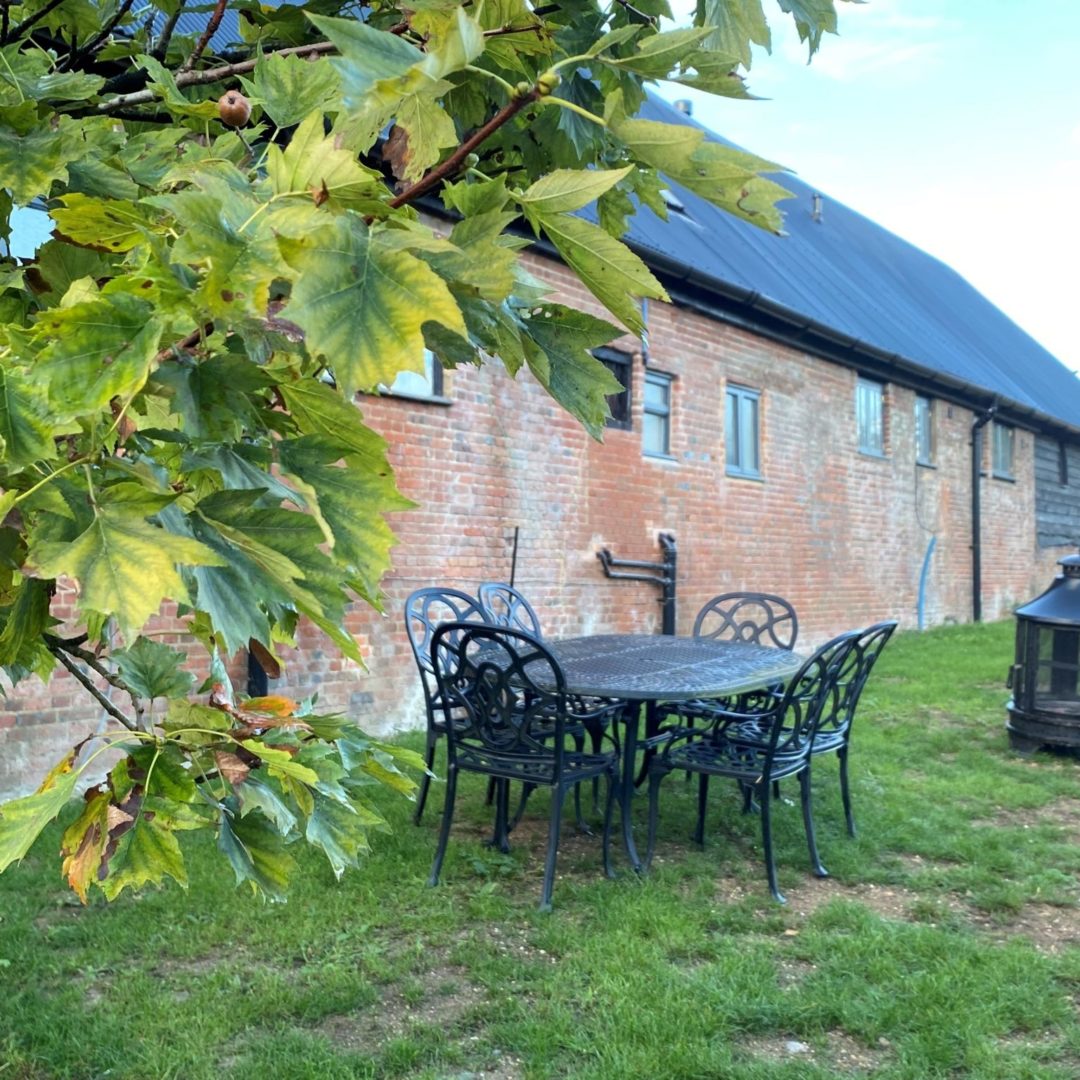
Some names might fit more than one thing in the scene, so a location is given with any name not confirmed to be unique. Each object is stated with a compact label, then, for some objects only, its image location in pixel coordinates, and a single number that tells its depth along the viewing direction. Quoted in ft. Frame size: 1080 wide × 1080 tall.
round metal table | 12.94
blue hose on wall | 46.39
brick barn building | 23.16
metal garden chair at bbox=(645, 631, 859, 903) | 13.00
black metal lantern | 21.02
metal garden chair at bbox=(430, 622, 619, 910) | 12.59
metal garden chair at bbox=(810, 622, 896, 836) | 14.44
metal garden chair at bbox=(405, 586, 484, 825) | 14.42
